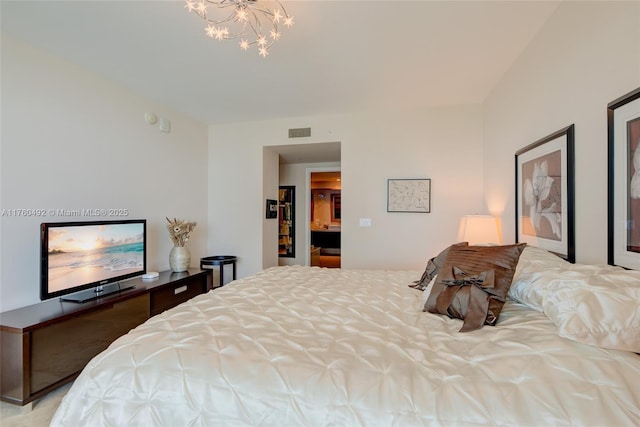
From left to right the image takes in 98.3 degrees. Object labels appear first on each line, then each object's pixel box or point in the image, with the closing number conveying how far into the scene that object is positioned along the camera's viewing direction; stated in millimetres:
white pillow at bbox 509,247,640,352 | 846
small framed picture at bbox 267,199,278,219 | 4242
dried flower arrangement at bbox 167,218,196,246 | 3279
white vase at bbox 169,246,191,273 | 3256
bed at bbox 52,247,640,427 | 790
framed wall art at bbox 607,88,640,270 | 1151
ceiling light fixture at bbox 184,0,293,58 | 1696
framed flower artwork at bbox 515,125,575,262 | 1619
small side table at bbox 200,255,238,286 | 3732
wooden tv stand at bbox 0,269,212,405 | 1693
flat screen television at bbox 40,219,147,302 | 2070
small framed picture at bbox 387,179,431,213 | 3406
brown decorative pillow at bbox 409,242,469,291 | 1849
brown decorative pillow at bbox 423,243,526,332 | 1201
